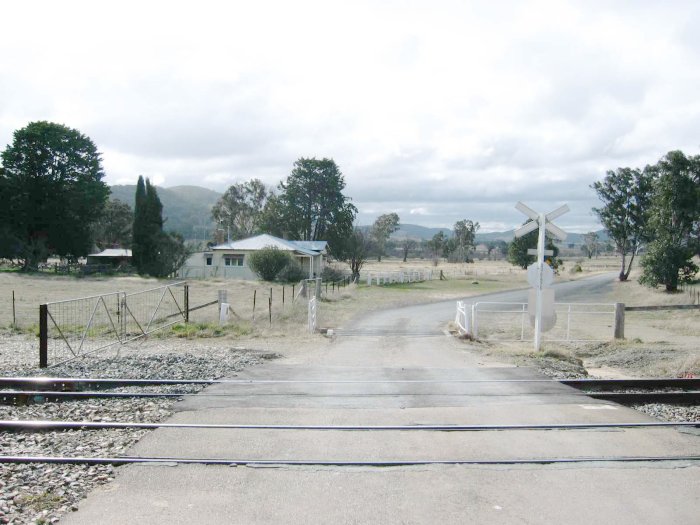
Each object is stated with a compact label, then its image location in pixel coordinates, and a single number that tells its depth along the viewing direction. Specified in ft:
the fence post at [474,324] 61.62
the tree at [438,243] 430.20
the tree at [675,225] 145.48
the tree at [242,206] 315.78
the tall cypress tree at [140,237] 191.72
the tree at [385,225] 386.73
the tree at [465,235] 418.51
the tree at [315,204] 248.52
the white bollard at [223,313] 63.26
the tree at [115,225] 309.83
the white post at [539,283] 49.08
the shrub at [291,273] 159.43
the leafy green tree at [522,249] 239.15
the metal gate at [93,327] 43.50
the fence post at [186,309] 62.95
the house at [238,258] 173.47
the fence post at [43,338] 38.99
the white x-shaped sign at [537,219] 49.83
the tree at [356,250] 209.77
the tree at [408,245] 424.87
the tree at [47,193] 199.21
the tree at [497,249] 574.89
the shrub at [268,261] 157.69
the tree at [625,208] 199.00
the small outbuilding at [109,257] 237.00
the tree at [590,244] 529.61
